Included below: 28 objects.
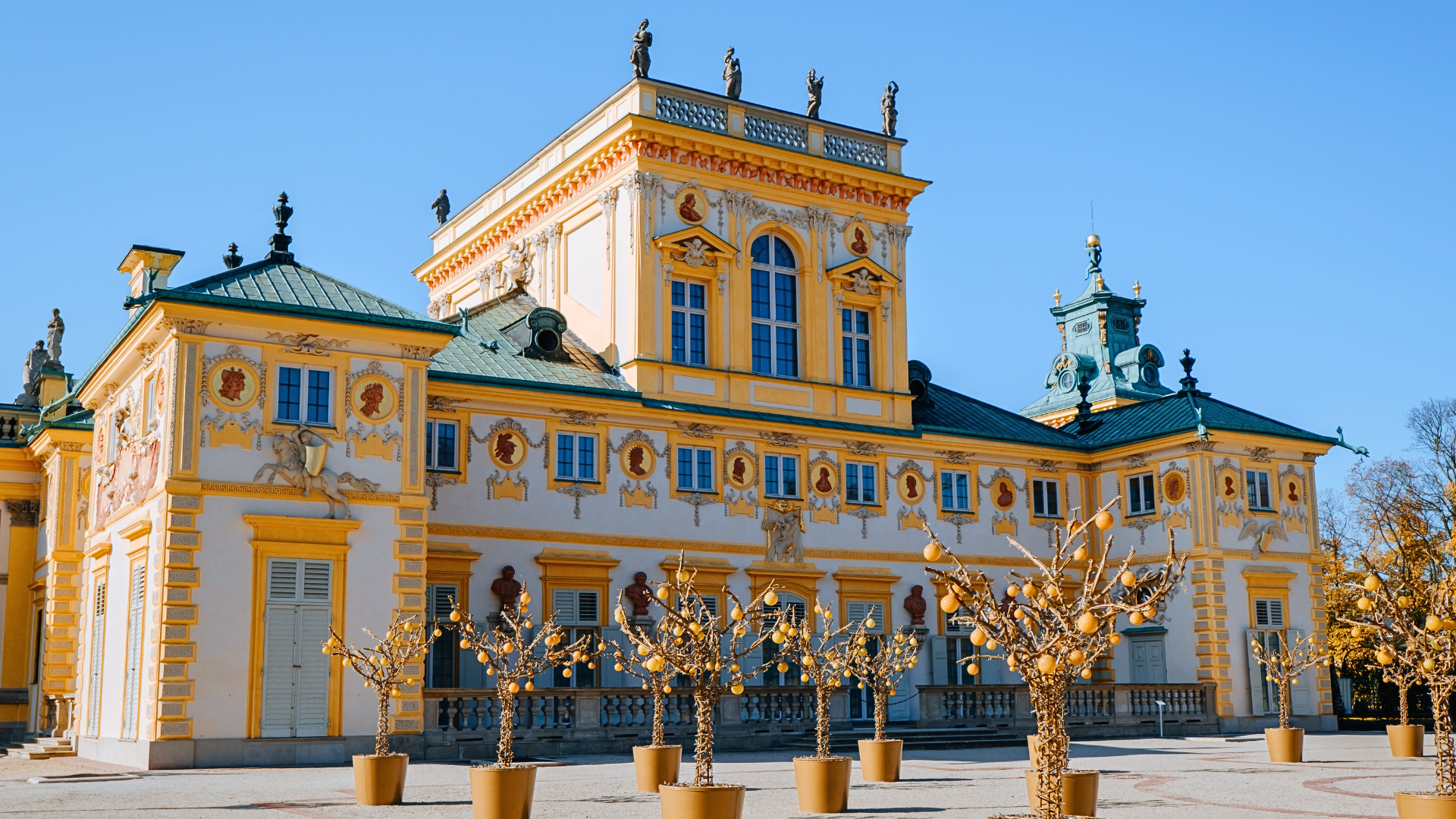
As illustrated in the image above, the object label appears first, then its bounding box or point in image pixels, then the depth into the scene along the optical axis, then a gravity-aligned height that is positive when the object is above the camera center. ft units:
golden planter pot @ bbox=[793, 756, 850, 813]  56.59 -5.01
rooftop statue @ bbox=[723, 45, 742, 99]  124.57 +47.83
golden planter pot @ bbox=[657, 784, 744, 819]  47.14 -4.71
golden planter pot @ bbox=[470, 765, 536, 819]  51.67 -4.75
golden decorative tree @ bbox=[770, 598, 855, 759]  63.52 -0.58
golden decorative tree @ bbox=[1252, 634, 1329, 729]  91.61 -1.04
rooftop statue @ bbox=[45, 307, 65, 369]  133.69 +28.95
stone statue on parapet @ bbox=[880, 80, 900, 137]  133.69 +48.28
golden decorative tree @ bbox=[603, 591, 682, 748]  59.32 -1.10
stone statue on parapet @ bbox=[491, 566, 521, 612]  102.58 +4.41
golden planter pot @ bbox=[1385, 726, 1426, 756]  88.07 -5.60
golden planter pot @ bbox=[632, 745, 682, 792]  65.26 -4.89
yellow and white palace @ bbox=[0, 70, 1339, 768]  85.25 +13.92
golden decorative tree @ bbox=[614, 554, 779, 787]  50.14 -0.04
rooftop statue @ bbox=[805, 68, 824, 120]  130.00 +48.71
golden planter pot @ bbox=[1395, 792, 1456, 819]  43.62 -4.72
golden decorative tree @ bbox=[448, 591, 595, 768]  57.77 -0.16
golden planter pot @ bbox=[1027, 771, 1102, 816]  44.70 -4.34
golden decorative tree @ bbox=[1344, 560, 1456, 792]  45.27 +0.21
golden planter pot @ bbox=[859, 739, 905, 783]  71.82 -5.23
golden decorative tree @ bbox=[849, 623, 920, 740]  76.96 -0.91
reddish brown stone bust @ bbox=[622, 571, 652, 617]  107.86 +4.00
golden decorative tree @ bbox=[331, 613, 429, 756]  61.52 -0.07
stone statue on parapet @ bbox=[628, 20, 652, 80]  119.14 +47.45
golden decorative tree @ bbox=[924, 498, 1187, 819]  32.32 +0.53
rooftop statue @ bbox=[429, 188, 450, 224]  154.30 +46.14
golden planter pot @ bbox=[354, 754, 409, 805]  58.59 -4.79
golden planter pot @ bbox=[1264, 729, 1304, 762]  86.07 -5.70
